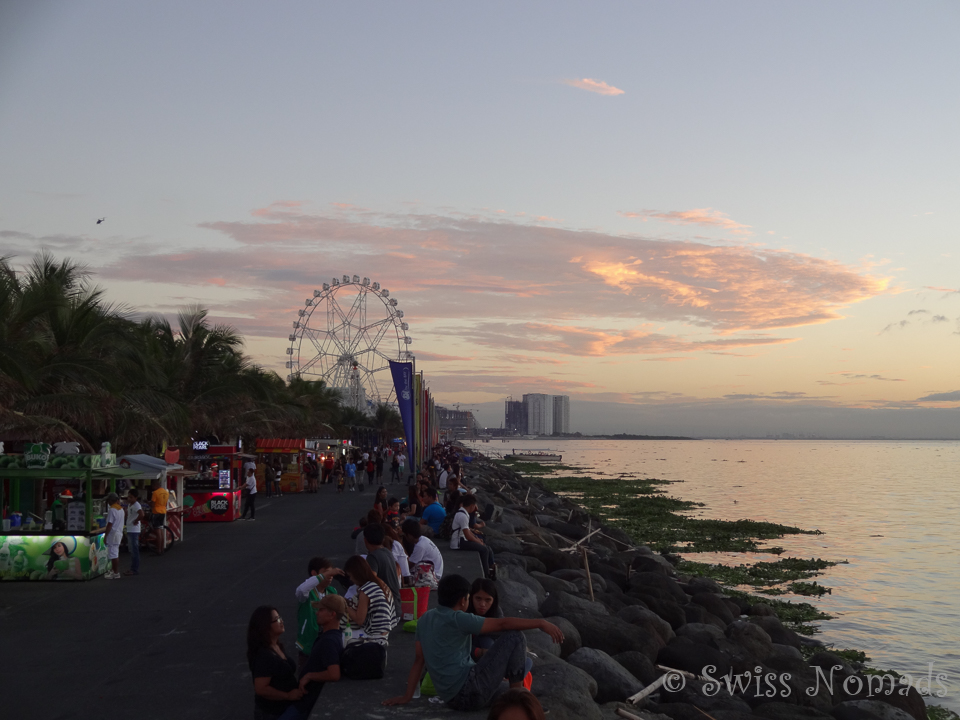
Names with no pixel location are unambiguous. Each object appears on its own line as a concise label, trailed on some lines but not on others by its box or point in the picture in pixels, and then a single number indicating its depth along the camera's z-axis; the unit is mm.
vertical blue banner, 27578
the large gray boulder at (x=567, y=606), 13773
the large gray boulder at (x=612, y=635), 12359
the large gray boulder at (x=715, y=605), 17484
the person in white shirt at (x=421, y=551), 10391
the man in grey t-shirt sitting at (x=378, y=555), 8906
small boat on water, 141250
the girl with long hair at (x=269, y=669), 6234
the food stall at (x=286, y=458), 37719
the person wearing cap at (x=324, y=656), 6571
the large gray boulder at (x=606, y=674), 10172
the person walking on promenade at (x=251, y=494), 25594
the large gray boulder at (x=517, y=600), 13297
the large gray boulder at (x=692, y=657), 12344
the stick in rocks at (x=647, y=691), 10023
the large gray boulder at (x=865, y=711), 10914
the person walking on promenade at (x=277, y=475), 37906
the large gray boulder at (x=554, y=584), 17047
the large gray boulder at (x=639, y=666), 11398
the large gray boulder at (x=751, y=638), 14148
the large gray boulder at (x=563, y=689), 7962
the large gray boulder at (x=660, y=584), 18203
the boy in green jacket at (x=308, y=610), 7598
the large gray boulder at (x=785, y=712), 10470
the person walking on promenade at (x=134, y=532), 15789
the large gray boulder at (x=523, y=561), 18172
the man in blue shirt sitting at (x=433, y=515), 16469
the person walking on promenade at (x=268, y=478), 36406
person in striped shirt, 7543
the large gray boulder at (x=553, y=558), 21031
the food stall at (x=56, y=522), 14844
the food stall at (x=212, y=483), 25281
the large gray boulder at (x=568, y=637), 11422
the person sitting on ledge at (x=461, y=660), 6488
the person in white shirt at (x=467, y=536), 14562
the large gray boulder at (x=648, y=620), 14117
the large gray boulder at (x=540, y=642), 10086
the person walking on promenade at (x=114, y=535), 15367
